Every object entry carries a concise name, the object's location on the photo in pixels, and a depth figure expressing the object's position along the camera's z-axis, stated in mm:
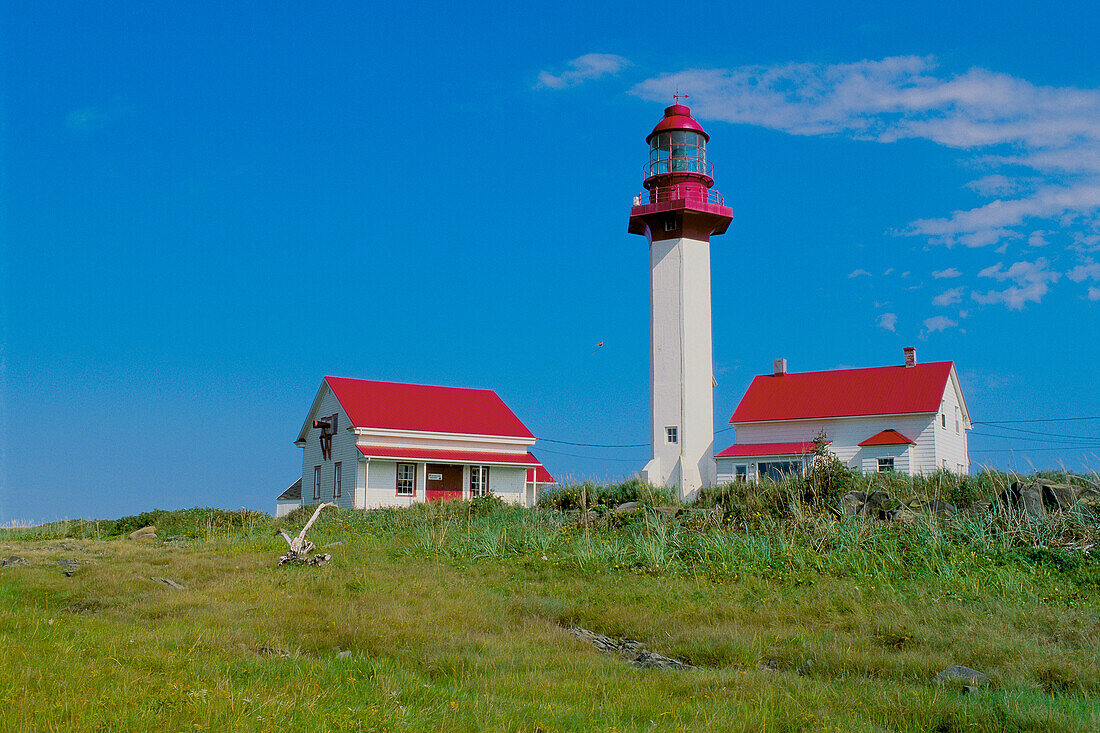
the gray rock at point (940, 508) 14008
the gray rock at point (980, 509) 13297
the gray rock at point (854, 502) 14664
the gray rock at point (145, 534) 22762
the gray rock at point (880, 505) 14344
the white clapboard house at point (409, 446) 33062
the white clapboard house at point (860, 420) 32156
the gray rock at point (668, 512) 16636
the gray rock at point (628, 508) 18125
